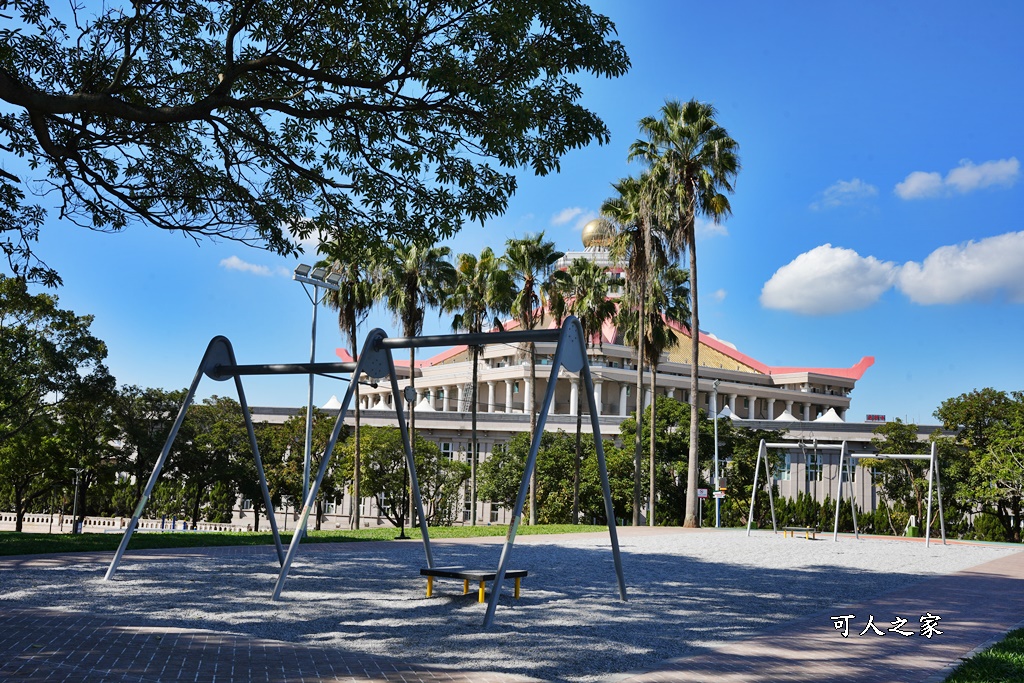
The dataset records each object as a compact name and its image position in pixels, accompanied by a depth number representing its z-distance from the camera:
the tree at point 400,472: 45.34
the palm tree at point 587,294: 39.16
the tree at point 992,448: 35.50
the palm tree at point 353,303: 38.03
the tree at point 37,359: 31.39
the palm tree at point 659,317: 42.75
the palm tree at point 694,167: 35.22
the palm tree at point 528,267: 38.22
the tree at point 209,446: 45.31
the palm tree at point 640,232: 36.12
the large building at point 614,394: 56.44
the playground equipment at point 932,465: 25.71
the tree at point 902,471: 41.00
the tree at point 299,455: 47.00
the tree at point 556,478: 46.56
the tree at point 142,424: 43.66
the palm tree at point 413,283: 37.56
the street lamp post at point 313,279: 21.11
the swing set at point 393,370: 9.62
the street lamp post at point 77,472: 43.03
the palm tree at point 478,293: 37.84
